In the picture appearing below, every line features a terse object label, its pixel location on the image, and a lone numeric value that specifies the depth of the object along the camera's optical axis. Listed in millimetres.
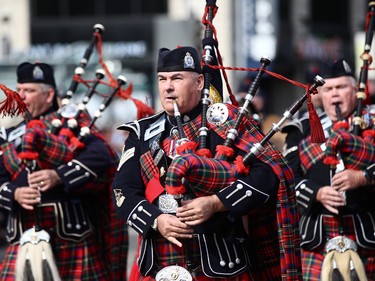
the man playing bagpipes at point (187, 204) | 10383
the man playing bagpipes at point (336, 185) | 12961
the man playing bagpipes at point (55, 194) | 14062
